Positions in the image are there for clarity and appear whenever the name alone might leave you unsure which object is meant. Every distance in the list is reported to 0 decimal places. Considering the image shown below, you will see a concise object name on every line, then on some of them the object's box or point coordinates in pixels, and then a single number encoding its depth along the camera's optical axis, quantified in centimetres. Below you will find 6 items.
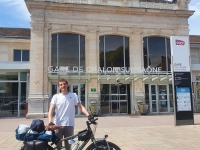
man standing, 472
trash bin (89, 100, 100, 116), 1634
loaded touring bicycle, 391
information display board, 1118
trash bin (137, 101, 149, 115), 1684
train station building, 1655
